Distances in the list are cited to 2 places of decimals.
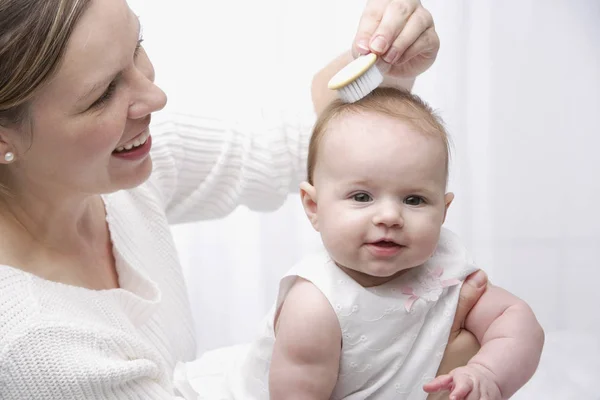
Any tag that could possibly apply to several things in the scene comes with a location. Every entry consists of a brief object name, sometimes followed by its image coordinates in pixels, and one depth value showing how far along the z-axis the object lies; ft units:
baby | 4.00
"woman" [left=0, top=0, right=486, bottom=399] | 4.00
